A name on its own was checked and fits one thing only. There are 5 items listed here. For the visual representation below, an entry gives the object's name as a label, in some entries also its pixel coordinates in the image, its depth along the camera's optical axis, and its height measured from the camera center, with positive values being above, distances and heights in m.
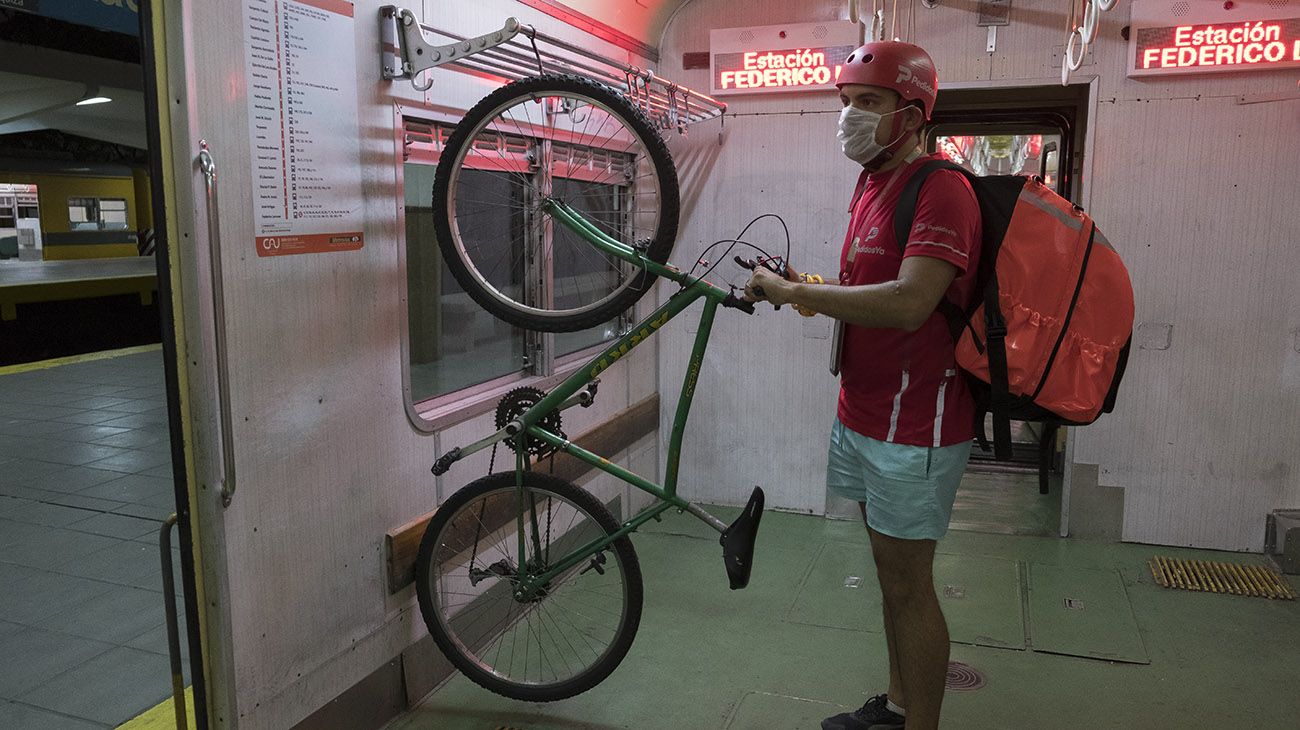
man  2.24 -0.36
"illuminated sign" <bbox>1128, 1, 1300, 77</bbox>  3.99 +0.89
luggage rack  2.60 +0.58
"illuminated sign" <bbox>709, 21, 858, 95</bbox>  4.56 +0.92
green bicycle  2.66 -0.59
